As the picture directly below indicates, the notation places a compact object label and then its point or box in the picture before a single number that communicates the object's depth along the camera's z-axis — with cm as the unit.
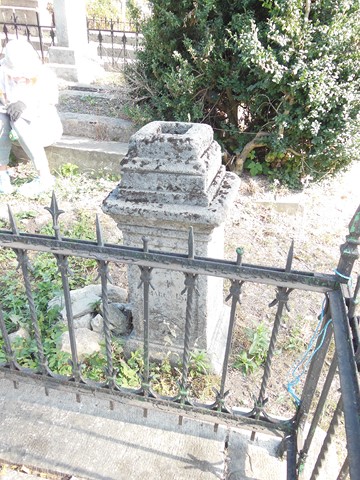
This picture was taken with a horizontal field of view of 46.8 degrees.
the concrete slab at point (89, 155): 532
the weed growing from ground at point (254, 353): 273
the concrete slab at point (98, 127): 566
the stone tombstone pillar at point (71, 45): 729
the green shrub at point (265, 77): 411
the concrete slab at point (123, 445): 186
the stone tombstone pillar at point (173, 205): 208
